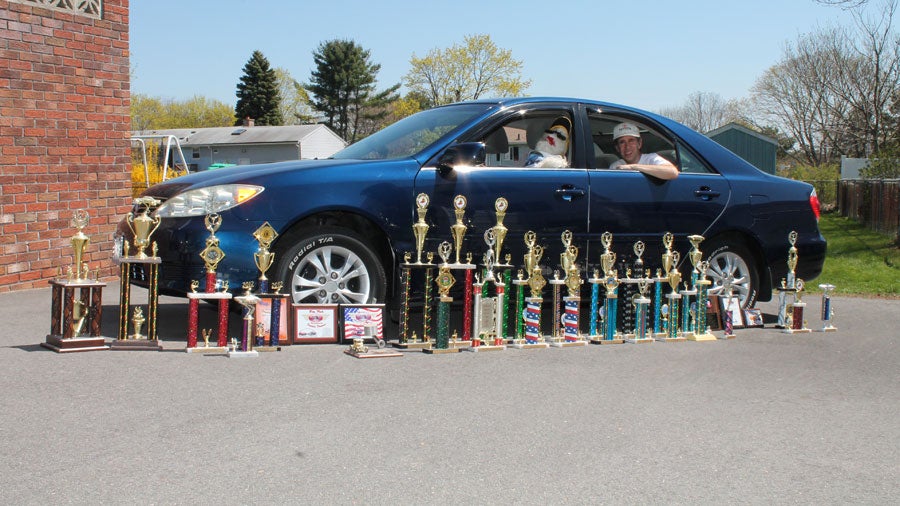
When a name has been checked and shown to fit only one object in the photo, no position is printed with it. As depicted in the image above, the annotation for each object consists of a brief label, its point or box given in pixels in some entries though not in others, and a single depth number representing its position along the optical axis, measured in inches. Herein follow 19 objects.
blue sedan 220.1
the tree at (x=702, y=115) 3742.6
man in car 276.4
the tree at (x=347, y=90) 3034.0
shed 1652.3
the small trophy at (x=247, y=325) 204.5
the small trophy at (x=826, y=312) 279.9
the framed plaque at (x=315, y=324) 218.2
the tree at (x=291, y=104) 3336.6
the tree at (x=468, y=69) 2741.6
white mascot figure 264.5
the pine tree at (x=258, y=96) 2997.0
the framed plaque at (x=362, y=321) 220.4
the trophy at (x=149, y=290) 206.5
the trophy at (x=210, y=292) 205.5
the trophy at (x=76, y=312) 201.0
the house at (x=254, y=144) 2623.0
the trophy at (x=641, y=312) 249.4
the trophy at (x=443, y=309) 222.4
